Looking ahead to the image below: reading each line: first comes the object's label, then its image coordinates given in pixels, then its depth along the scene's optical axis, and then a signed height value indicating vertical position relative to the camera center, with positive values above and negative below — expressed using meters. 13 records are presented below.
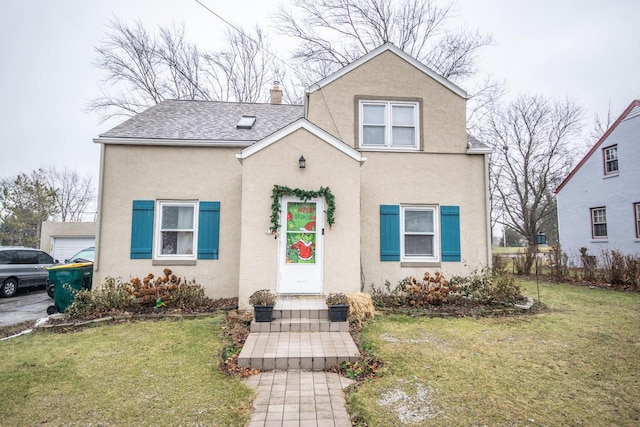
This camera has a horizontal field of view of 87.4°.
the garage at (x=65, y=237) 19.36 +0.06
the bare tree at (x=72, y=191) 33.62 +4.94
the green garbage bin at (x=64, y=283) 7.71 -1.06
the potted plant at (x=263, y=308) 5.89 -1.19
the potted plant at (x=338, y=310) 5.96 -1.23
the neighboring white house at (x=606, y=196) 14.67 +2.31
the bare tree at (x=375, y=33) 17.91 +11.45
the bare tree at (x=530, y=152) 22.97 +6.39
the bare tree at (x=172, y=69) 19.30 +10.43
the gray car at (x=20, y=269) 11.02 -1.06
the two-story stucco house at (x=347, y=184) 8.26 +1.42
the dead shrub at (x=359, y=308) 6.29 -1.29
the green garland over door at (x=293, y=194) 7.01 +0.94
